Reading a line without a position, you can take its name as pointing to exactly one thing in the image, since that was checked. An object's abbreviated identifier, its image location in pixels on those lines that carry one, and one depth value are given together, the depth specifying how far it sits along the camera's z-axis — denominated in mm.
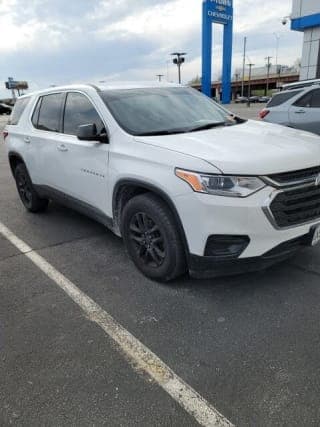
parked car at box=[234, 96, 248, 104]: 74212
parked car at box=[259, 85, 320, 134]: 8164
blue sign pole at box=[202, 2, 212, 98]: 32906
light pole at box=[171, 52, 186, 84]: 47312
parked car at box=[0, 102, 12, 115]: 43594
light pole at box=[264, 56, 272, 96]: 89844
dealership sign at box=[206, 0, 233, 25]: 32656
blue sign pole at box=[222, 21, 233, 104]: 36594
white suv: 2861
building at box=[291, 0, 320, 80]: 20609
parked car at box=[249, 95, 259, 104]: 72938
